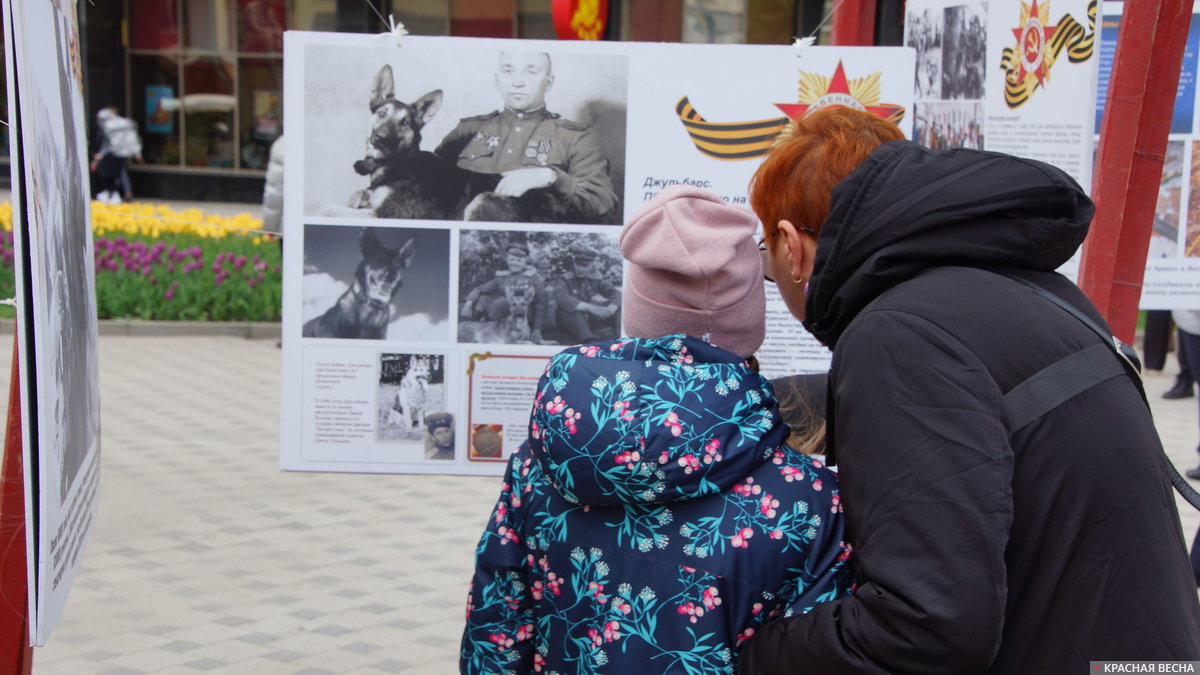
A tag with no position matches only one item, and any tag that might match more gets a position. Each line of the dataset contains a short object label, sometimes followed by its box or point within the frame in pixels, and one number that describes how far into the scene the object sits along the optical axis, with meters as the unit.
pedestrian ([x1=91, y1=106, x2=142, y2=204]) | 18.44
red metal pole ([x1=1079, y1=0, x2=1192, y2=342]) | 2.66
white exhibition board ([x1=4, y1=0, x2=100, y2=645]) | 1.55
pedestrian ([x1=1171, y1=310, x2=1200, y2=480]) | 5.86
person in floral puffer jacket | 1.48
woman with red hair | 1.29
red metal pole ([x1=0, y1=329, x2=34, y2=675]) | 1.88
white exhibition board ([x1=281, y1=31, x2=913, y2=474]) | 2.72
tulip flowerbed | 10.00
